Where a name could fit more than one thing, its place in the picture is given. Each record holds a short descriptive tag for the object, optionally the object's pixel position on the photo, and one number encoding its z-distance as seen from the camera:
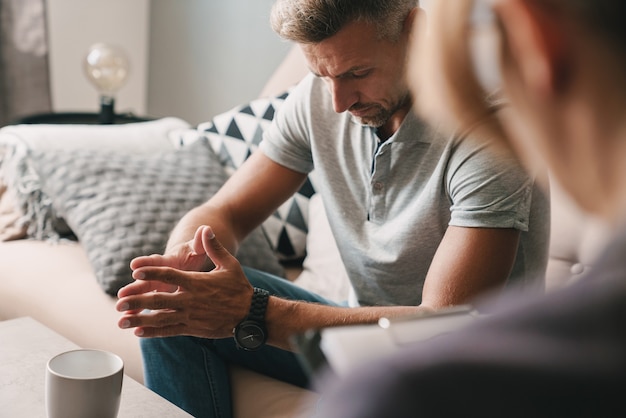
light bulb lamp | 2.62
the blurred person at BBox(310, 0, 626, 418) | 0.42
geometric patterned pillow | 2.02
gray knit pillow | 1.76
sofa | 1.60
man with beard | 1.23
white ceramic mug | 0.96
